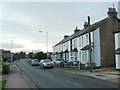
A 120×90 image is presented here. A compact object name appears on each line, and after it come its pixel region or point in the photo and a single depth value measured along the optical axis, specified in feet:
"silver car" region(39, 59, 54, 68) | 67.64
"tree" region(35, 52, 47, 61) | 118.76
